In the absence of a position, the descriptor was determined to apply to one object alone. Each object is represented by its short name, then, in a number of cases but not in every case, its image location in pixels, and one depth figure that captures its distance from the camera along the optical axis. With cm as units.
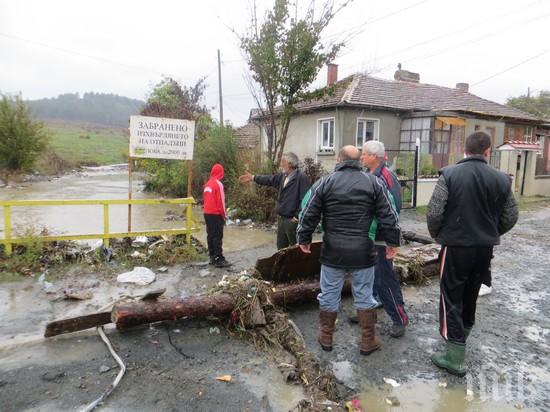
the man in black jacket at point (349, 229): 337
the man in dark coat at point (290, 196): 563
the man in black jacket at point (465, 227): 317
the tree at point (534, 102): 3643
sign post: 671
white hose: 271
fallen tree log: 372
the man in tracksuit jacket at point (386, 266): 386
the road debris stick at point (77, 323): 362
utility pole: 2731
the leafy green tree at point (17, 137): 2106
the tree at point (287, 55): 944
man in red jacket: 606
